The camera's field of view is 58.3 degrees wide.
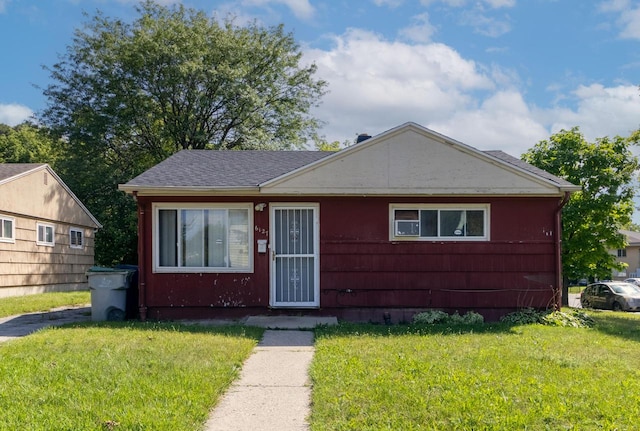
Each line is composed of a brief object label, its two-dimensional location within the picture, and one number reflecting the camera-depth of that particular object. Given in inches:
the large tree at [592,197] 1008.2
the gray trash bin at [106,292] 420.8
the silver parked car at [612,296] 928.9
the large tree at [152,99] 1075.9
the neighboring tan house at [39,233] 693.3
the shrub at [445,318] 412.2
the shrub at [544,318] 414.9
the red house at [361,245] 424.8
